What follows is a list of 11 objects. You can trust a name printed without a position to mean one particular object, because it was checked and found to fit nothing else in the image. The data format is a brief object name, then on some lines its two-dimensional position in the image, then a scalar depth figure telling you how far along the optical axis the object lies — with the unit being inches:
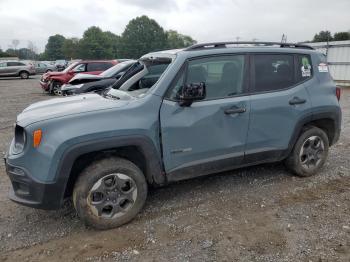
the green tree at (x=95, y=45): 3348.9
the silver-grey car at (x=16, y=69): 1063.6
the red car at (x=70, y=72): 571.8
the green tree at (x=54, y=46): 4010.8
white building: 658.2
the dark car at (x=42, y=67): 1432.0
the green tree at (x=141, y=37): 3477.4
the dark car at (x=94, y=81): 372.5
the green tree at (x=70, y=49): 3388.3
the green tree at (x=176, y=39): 4018.2
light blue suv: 122.4
